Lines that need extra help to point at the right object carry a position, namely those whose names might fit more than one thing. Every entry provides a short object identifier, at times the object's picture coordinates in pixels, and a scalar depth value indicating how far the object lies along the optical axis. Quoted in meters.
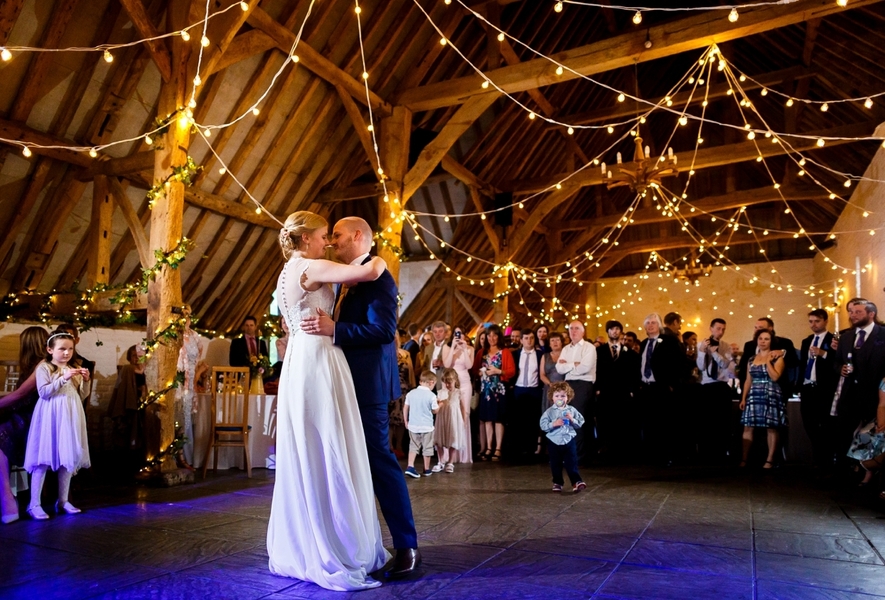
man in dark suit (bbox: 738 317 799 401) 5.89
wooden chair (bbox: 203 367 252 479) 5.25
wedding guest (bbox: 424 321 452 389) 6.37
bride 2.35
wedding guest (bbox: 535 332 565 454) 6.34
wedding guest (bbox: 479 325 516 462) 6.48
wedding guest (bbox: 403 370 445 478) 5.32
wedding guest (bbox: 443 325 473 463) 6.23
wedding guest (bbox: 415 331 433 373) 7.30
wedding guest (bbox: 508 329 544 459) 6.61
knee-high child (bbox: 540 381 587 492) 4.36
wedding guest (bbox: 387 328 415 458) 6.26
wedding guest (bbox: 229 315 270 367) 6.62
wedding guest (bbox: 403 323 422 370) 7.04
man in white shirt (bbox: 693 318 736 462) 6.42
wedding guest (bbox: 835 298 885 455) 4.81
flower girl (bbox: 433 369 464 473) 5.76
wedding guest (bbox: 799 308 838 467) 5.50
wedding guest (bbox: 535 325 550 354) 7.09
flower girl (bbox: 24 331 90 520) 3.54
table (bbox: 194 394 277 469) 5.65
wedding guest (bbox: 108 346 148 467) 6.10
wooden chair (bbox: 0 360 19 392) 5.28
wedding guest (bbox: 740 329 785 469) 5.69
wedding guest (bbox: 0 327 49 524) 3.49
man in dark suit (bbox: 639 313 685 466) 6.11
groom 2.46
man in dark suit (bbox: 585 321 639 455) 6.61
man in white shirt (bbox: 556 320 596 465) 5.96
